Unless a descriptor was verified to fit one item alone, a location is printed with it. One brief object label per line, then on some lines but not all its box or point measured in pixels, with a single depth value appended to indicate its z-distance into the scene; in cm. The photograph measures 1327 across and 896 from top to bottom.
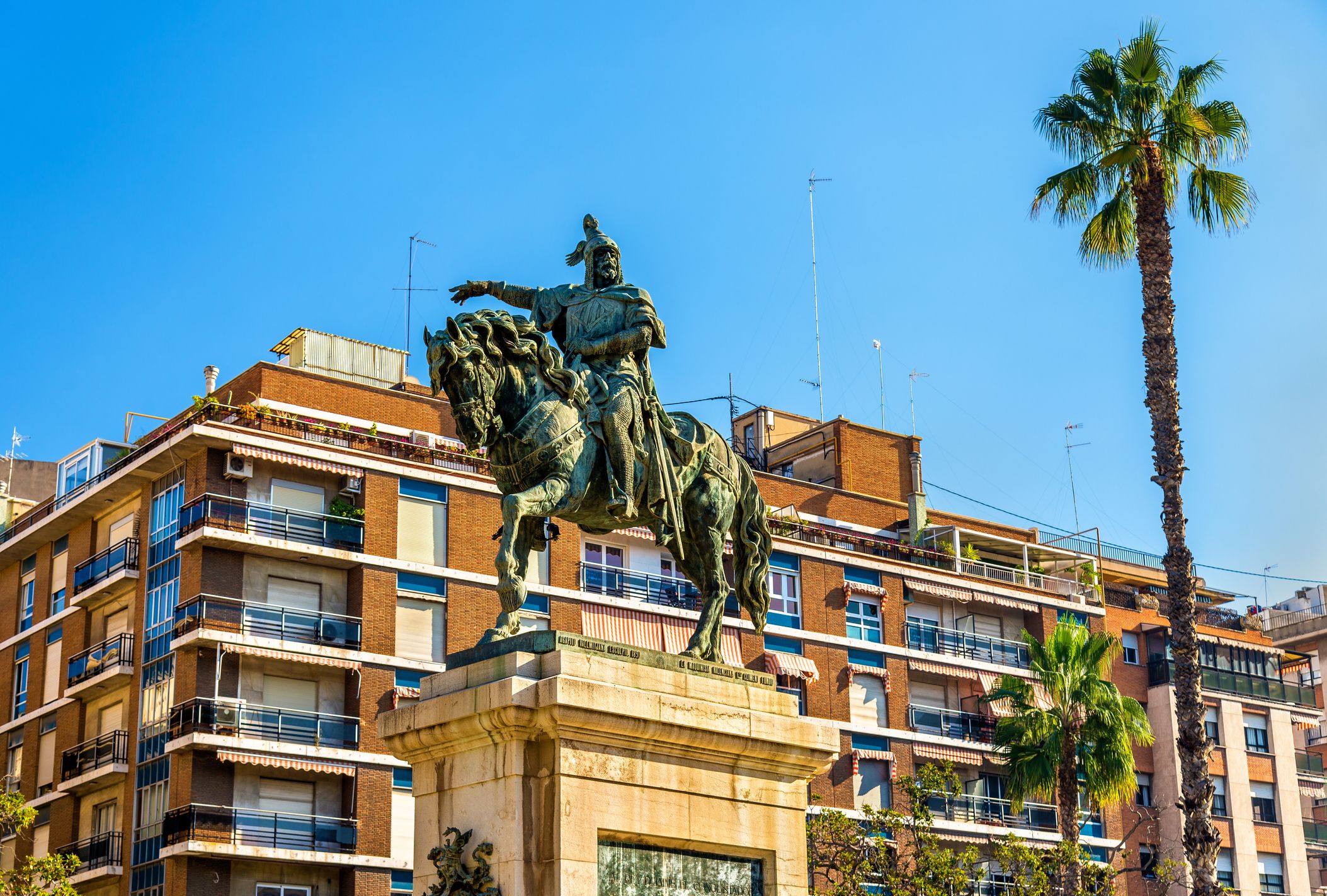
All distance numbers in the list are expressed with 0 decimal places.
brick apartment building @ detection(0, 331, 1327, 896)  5512
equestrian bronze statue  1664
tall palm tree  3441
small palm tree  5724
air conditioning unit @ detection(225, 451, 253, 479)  5700
